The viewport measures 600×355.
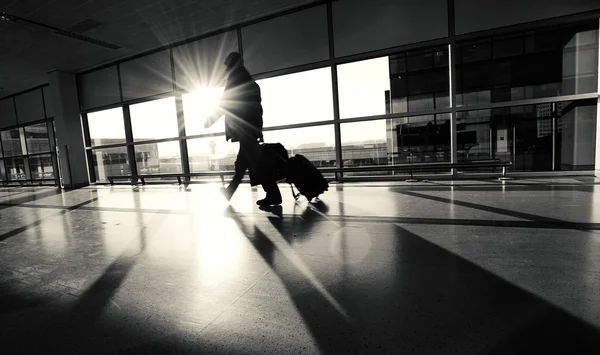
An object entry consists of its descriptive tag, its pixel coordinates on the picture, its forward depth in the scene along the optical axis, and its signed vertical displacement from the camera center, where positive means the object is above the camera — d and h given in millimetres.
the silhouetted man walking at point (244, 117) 4043 +604
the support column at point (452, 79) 5797 +1349
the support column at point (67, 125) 10352 +1660
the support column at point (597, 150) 5257 -261
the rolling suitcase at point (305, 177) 4402 -319
